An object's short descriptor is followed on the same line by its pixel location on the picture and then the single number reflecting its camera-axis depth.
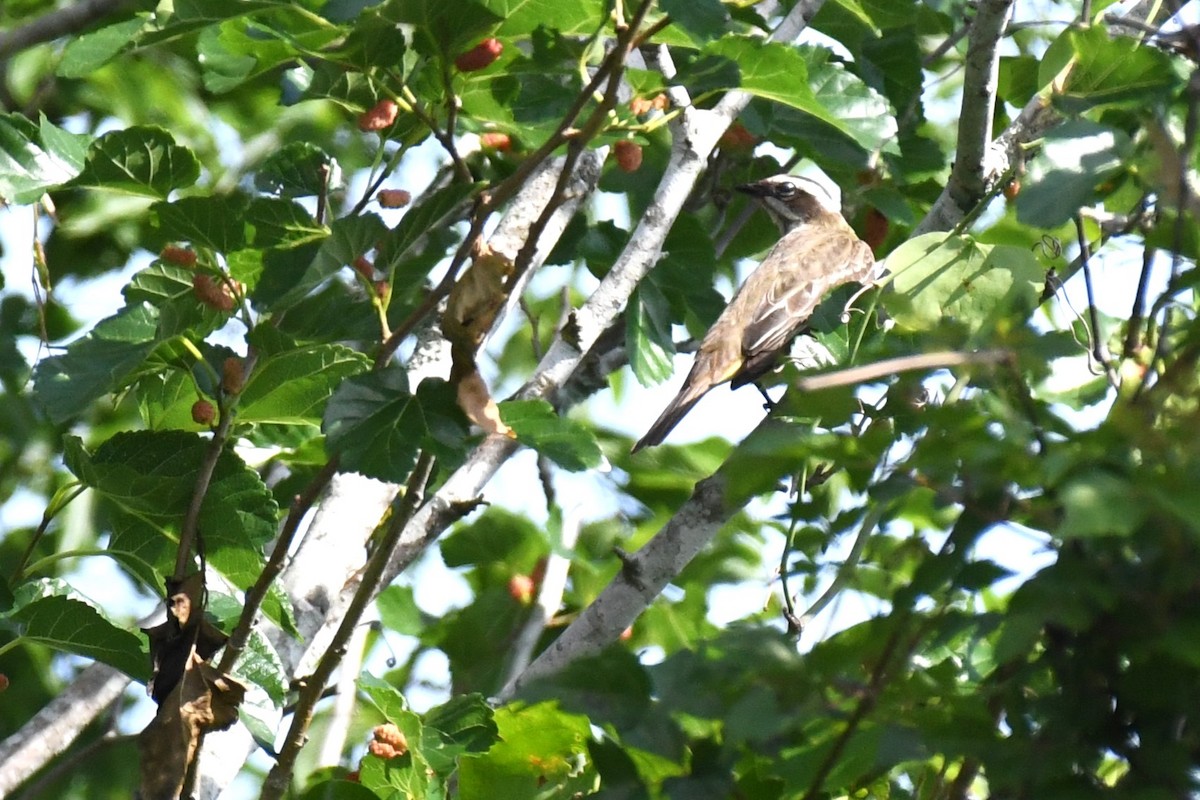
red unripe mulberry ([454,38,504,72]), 6.44
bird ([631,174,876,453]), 11.73
